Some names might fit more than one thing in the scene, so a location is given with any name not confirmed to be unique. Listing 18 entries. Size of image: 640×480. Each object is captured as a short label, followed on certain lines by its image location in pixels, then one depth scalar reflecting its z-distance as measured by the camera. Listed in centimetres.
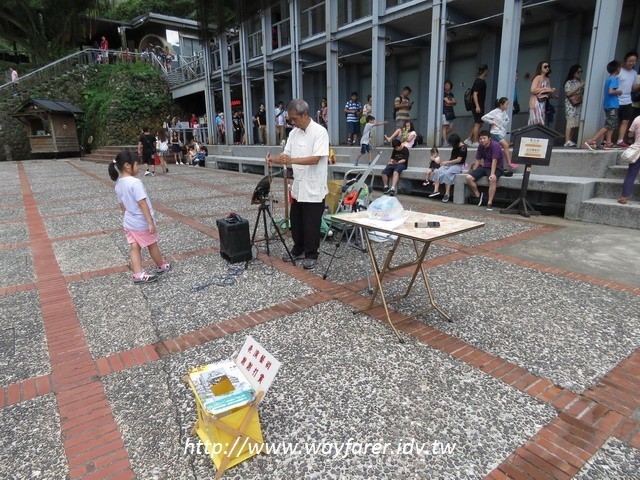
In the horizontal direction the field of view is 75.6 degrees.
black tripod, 487
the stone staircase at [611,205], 614
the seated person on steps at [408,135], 1020
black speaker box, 488
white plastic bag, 323
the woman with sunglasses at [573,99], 835
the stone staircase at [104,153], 2147
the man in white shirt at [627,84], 702
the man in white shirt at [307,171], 427
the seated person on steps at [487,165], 763
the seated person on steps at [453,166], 853
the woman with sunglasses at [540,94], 827
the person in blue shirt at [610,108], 708
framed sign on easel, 674
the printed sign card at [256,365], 204
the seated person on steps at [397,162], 927
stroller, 525
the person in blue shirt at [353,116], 1418
